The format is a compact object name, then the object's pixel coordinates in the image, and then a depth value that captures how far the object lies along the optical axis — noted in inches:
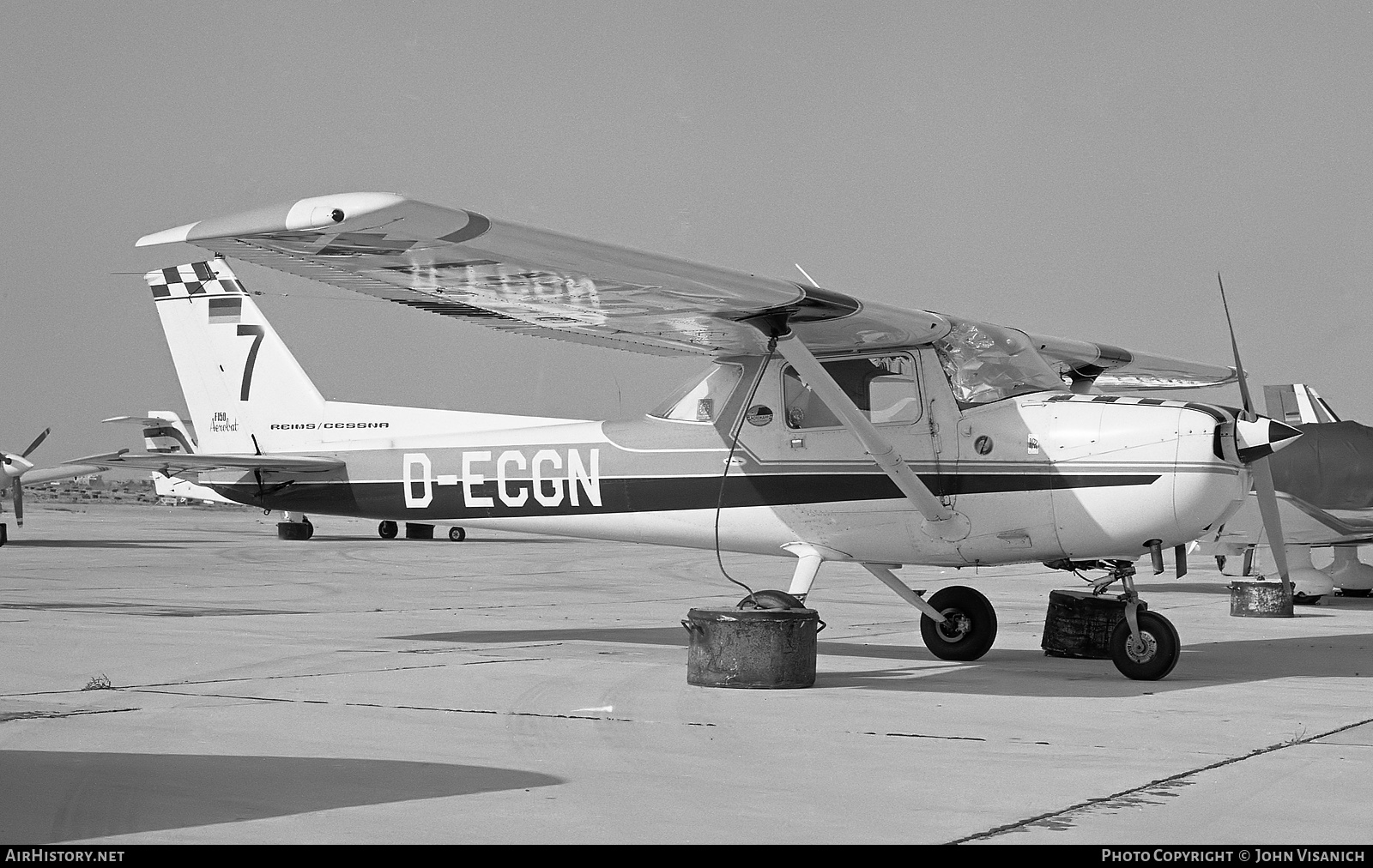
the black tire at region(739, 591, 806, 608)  364.8
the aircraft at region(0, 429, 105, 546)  1215.7
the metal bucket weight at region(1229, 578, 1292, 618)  629.6
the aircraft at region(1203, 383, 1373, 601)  740.0
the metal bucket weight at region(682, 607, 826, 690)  350.9
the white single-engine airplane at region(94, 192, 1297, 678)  340.8
